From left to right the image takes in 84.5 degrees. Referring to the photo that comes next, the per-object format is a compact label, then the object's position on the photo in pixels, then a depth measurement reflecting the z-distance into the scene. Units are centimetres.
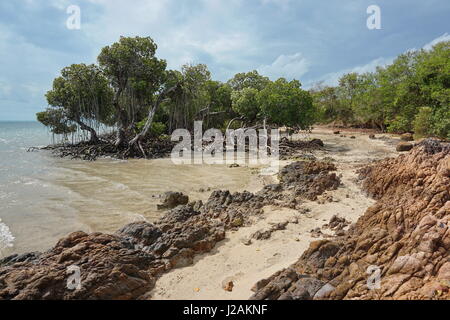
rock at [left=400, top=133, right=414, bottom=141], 2383
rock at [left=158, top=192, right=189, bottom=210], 866
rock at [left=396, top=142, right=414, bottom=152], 1830
